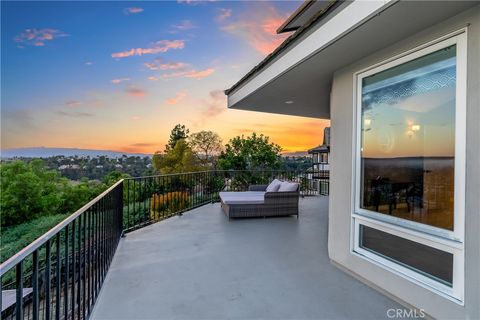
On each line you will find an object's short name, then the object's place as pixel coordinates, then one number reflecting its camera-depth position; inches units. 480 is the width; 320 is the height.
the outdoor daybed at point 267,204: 237.8
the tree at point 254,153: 505.0
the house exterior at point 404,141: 82.4
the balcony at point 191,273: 85.9
